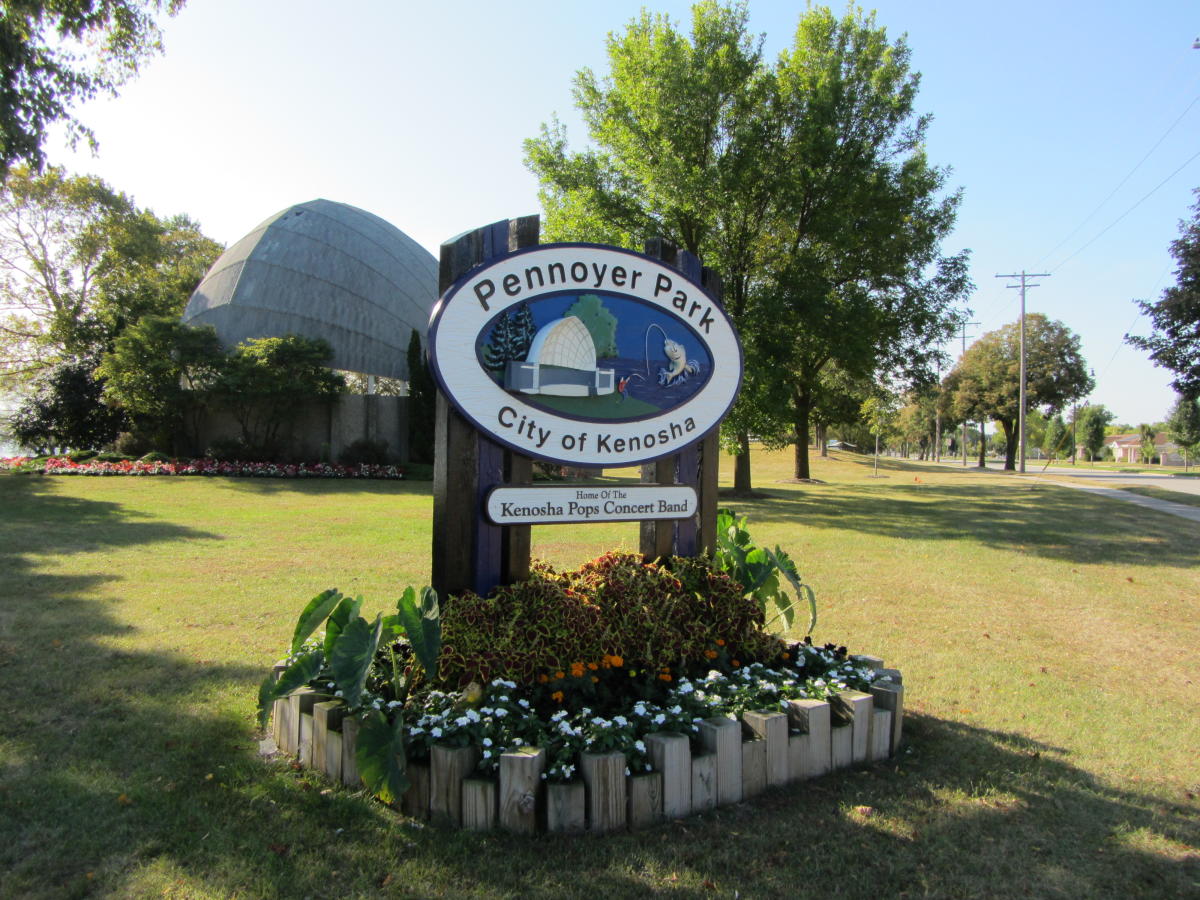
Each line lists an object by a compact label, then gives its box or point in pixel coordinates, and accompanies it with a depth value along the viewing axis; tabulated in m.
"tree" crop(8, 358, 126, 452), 25.23
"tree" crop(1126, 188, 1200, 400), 23.31
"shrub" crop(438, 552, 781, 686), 3.52
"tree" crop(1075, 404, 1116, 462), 83.08
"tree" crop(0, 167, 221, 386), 31.50
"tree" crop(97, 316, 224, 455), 23.03
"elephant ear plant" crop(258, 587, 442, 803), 2.88
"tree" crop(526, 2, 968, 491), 15.68
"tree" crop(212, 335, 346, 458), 23.41
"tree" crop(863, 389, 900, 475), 23.36
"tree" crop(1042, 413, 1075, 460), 91.97
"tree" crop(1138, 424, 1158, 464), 88.31
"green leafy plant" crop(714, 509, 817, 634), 4.50
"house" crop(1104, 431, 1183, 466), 93.58
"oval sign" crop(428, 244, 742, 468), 3.82
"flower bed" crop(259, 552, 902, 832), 2.88
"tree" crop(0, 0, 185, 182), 8.93
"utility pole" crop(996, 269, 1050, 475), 40.06
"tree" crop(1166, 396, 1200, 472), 53.41
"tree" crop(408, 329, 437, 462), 26.45
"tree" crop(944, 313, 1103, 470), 46.25
